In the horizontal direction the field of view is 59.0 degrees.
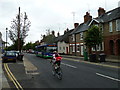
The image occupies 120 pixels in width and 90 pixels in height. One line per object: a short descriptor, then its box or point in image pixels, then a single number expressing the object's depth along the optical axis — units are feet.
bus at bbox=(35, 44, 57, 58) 60.32
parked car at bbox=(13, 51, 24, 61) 53.96
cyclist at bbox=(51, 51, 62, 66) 23.12
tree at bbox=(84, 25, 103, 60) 53.06
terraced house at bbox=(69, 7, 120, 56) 54.56
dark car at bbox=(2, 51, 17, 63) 46.53
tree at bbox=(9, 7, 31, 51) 65.84
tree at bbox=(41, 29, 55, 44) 126.67
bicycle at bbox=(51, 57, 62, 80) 21.68
